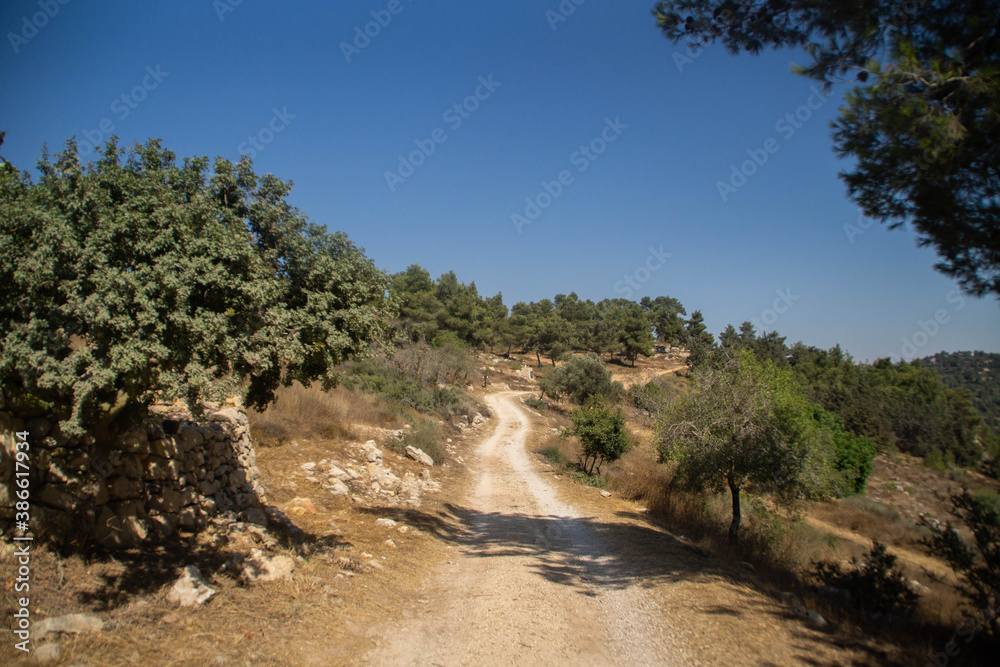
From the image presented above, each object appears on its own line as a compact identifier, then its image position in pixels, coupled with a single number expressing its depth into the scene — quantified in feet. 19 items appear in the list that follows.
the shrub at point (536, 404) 144.66
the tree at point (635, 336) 256.93
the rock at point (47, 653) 12.30
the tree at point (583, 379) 144.05
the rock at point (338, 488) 37.40
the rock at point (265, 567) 20.67
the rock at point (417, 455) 55.31
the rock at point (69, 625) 13.39
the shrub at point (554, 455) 72.54
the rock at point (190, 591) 17.19
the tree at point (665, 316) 321.52
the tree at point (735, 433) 35.99
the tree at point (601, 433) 62.03
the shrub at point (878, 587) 23.41
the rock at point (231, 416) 29.82
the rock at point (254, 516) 27.07
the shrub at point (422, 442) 56.03
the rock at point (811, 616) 20.38
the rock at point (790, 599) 22.75
